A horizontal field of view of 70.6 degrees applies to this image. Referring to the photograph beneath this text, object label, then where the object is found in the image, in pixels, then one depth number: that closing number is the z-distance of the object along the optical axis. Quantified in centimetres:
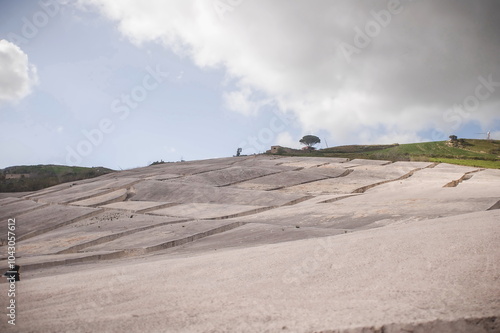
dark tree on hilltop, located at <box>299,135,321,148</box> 10194
